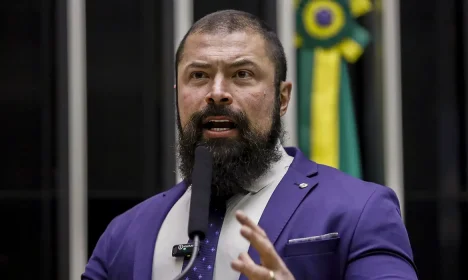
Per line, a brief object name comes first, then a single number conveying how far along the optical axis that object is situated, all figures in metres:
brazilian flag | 12.86
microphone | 4.37
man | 4.94
